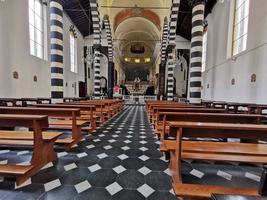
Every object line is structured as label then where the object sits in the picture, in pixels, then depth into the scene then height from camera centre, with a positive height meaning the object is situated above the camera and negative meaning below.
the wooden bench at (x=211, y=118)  2.69 -0.39
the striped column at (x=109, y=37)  14.07 +4.83
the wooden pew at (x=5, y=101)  6.05 -0.36
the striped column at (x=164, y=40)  13.89 +4.51
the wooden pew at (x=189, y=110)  3.84 -0.37
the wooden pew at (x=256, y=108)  5.14 -0.41
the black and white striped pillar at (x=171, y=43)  10.45 +3.38
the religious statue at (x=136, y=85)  29.98 +1.44
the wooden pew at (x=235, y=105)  5.80 -0.37
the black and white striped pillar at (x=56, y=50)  7.33 +1.83
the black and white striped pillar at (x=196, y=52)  7.17 +1.77
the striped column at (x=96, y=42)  10.97 +3.56
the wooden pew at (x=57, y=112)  3.13 -0.38
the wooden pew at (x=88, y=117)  4.37 -0.71
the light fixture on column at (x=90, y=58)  11.63 +2.33
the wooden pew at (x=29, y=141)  2.04 -0.71
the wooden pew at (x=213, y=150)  1.65 -0.68
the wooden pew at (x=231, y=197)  0.75 -0.46
